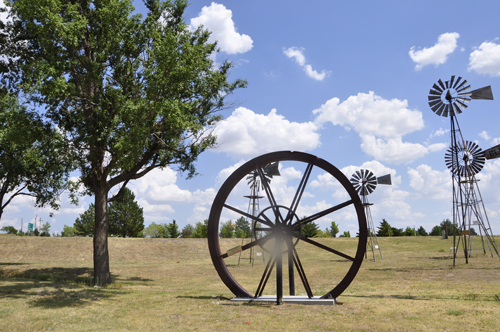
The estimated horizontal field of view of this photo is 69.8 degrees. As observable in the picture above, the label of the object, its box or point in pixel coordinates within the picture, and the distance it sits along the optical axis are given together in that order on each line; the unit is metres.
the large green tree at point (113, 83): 14.59
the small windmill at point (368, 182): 29.47
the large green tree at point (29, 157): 15.15
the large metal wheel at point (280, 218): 11.38
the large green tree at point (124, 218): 52.14
